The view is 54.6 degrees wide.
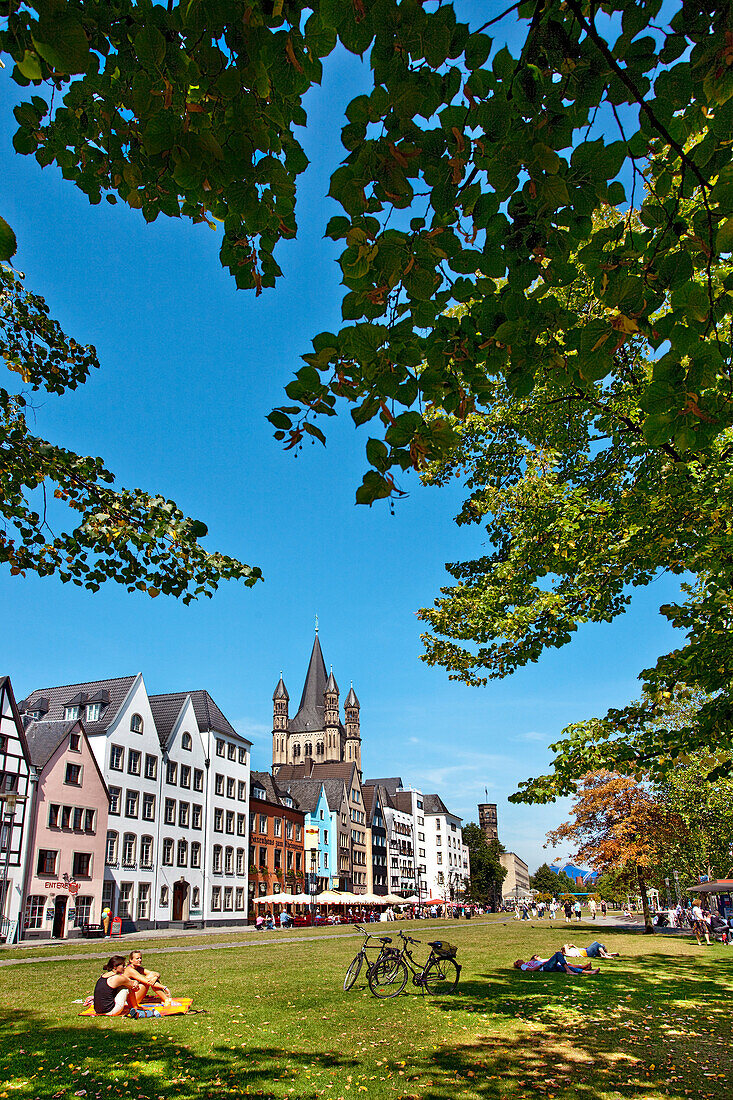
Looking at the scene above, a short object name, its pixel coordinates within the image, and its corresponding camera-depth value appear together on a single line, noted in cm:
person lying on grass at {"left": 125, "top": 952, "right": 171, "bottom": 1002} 1129
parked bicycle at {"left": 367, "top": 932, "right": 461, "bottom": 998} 1336
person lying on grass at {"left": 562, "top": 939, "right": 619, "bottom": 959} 2272
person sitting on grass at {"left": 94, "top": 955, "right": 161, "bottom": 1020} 1095
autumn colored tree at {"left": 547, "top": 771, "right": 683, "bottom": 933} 3694
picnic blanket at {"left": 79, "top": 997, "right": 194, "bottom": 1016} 1105
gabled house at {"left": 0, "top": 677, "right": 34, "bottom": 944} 3231
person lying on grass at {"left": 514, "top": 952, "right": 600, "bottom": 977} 1772
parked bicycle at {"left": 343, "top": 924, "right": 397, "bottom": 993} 1370
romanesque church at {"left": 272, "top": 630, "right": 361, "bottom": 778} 12181
